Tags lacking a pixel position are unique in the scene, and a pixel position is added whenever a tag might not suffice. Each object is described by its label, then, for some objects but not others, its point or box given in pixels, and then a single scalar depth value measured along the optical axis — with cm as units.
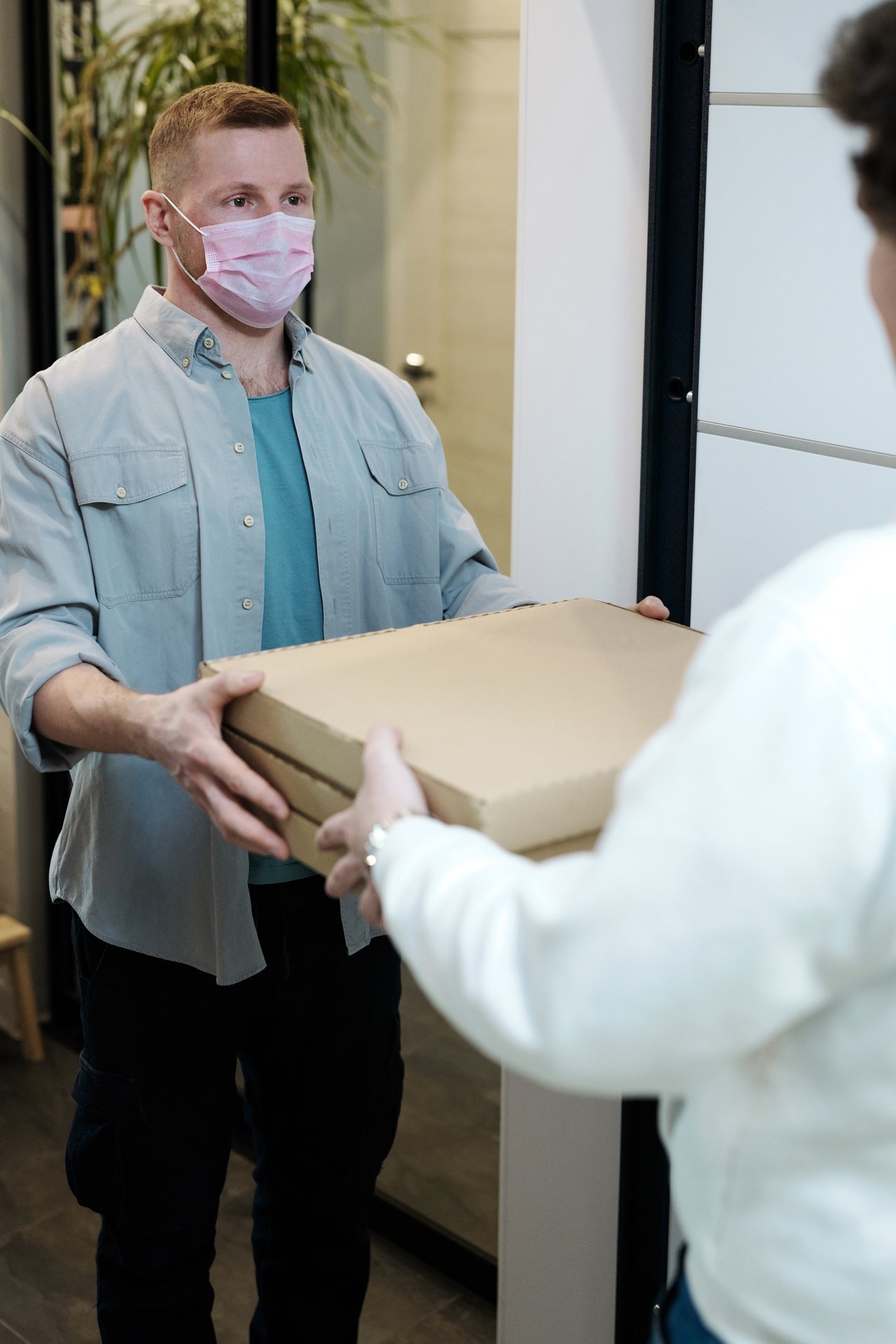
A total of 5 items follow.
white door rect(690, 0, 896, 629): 134
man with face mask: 148
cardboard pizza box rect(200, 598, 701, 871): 94
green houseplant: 234
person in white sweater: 63
